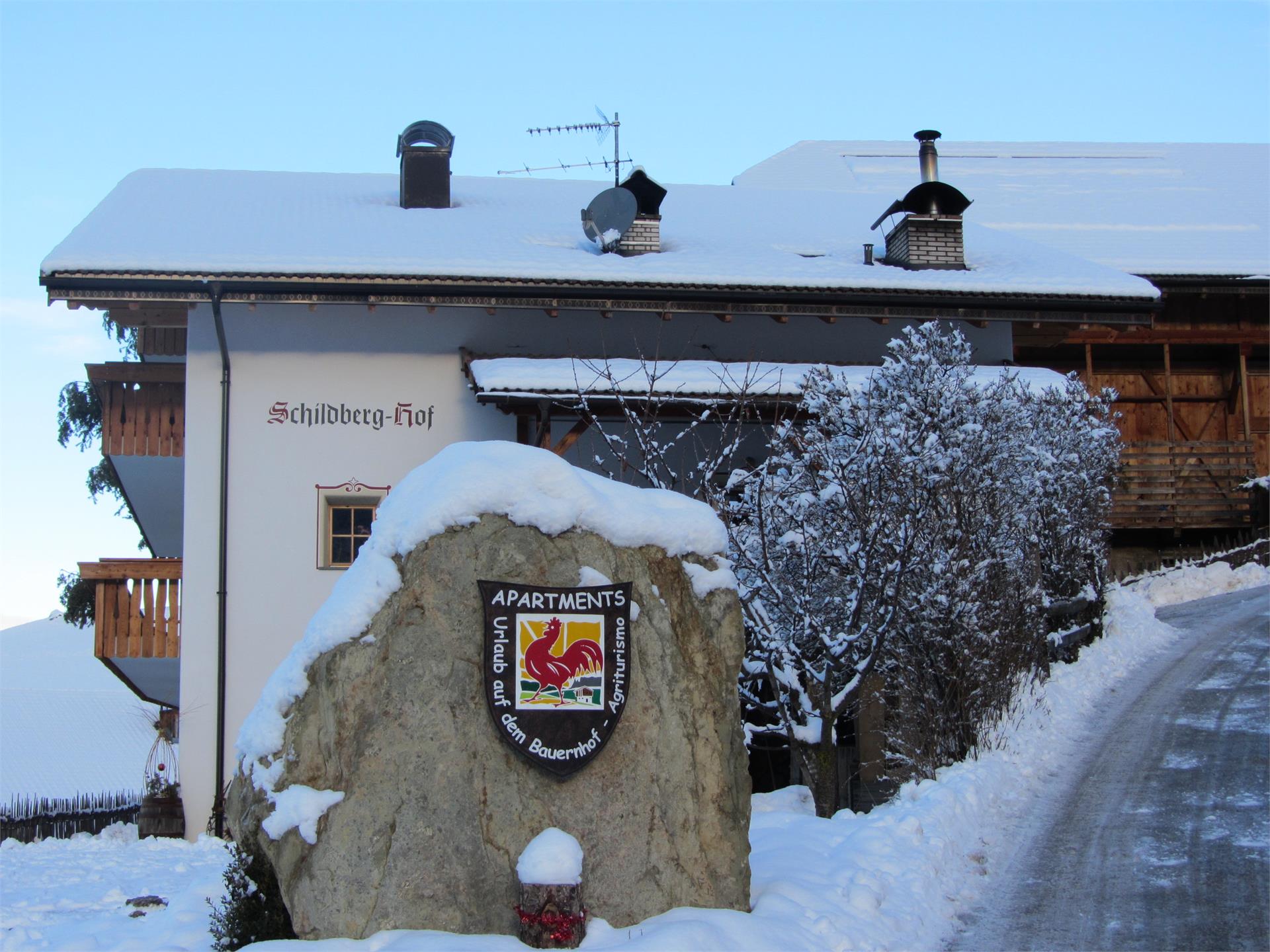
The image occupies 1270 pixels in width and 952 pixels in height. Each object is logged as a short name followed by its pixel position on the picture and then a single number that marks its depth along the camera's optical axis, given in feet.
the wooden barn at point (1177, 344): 67.31
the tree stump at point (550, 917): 18.08
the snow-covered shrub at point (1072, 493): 46.29
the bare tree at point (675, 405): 41.96
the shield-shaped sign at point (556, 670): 19.03
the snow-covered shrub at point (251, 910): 19.01
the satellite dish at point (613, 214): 49.47
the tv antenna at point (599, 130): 59.67
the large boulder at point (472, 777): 18.38
